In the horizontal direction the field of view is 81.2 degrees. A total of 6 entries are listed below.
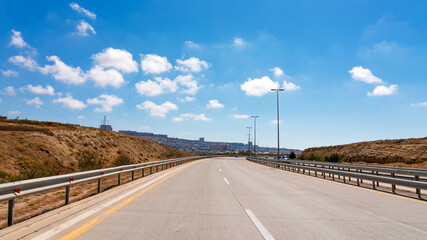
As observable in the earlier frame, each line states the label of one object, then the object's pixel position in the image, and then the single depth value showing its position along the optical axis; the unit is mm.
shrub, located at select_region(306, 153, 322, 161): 50159
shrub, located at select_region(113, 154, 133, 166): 24225
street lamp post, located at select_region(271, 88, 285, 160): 30256
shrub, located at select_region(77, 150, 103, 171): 19662
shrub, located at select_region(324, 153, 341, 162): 42906
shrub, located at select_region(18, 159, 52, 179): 12873
